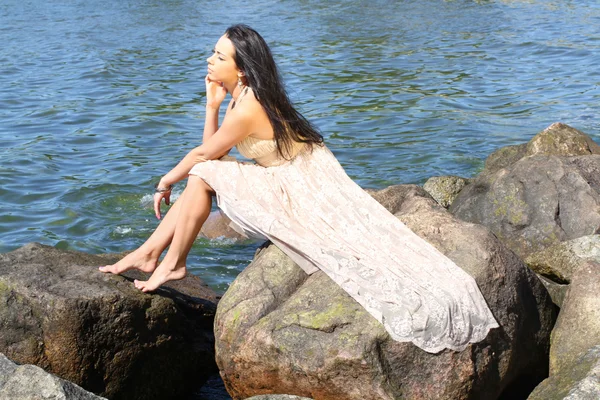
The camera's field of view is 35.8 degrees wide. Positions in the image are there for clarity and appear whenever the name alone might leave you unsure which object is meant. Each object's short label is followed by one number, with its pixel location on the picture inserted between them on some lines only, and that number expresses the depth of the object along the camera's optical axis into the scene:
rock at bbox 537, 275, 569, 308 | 6.21
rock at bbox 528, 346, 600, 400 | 4.51
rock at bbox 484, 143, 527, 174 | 9.76
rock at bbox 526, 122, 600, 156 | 9.48
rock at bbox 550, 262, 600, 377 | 5.38
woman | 5.33
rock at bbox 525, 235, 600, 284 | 6.37
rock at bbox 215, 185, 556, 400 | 5.09
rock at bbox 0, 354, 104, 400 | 4.30
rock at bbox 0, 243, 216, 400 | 5.43
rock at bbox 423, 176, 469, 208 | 9.30
